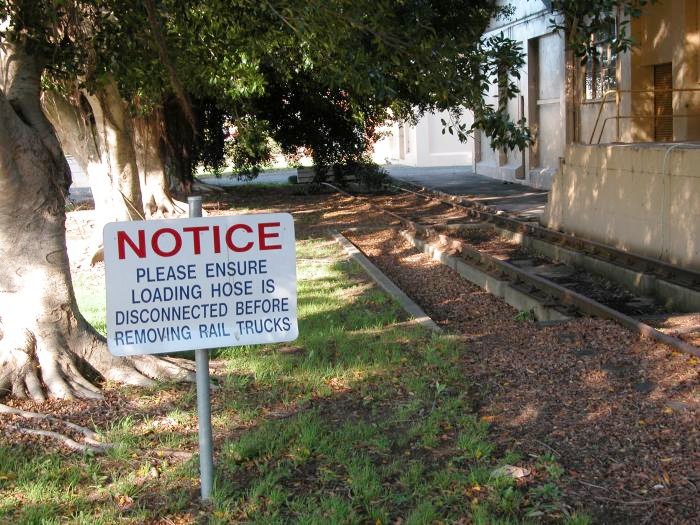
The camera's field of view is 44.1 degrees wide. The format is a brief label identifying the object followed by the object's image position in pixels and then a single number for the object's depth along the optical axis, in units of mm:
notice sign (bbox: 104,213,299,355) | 4109
